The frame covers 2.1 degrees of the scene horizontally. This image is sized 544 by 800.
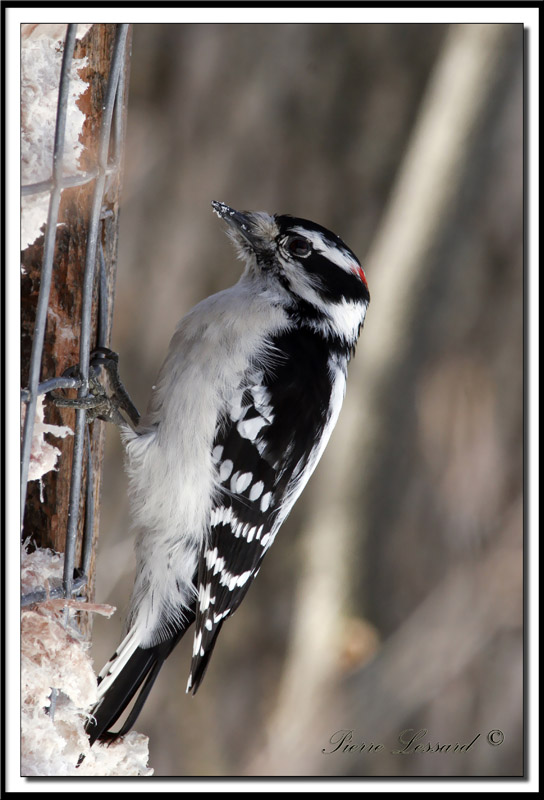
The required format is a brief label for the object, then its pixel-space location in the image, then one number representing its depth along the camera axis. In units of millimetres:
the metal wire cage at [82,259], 3674
